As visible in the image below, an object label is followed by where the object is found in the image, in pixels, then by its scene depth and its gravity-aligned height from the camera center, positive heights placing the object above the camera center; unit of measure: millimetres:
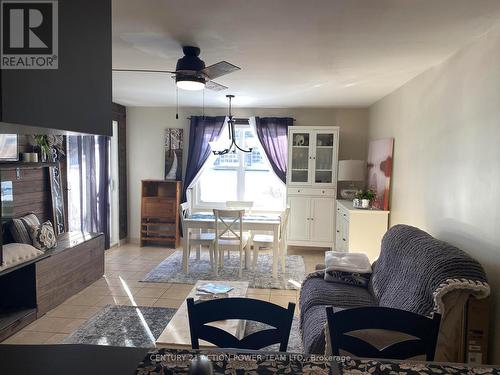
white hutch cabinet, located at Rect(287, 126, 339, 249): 5477 -267
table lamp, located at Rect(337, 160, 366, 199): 5012 +9
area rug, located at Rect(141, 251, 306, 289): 4244 -1392
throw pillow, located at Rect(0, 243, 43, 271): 2939 -819
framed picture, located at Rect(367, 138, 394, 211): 4277 +21
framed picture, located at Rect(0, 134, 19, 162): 3324 +131
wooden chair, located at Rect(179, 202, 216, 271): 4543 -957
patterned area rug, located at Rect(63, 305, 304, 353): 2852 -1442
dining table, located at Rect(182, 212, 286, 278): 4445 -759
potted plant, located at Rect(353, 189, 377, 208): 4480 -362
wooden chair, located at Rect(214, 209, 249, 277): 4320 -787
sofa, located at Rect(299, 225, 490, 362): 1889 -745
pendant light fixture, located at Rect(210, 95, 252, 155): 4539 +432
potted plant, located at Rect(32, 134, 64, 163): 3813 +192
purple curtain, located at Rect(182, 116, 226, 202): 5871 +479
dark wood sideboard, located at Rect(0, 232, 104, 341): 3070 -1182
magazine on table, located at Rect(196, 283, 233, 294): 2917 -1046
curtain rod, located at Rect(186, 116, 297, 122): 5839 +822
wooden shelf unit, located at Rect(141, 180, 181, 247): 5859 -879
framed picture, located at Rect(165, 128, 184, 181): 5992 +241
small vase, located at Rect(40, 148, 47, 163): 3848 +73
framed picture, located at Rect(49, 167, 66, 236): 4072 -444
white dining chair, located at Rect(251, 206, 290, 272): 4578 -968
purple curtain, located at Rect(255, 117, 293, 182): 5711 +493
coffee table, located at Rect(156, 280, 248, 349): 2156 -1102
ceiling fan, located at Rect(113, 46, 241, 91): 2623 +723
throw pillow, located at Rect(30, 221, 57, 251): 3434 -750
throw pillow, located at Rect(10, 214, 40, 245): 3359 -665
